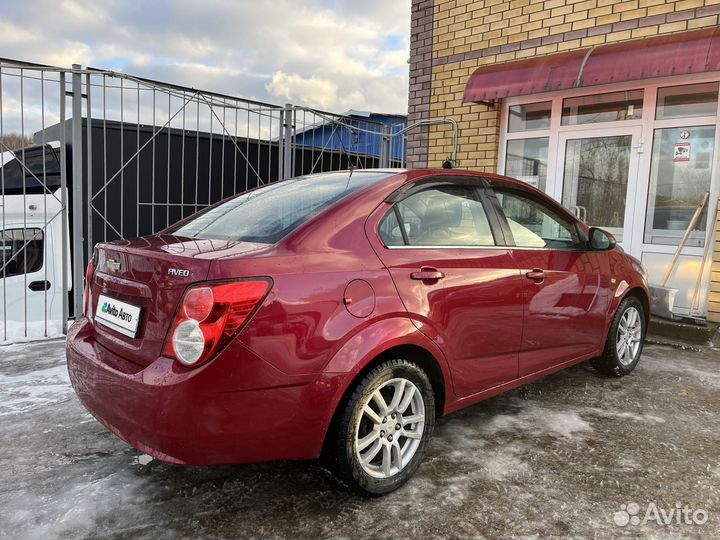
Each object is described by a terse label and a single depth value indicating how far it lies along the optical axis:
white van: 6.60
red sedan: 2.11
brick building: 5.67
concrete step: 5.39
